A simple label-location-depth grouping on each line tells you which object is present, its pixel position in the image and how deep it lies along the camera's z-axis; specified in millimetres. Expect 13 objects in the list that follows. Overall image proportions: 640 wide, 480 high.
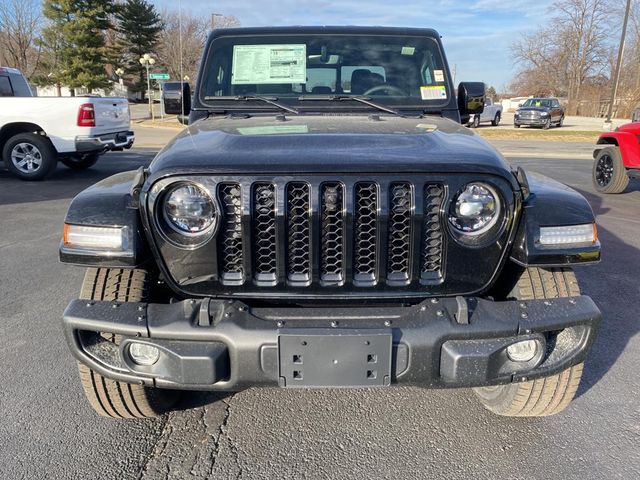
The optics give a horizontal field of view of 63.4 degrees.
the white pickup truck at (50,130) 9148
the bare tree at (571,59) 48375
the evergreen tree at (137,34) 53031
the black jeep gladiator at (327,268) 1963
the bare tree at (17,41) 35594
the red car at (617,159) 7926
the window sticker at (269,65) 3348
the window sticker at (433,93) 3398
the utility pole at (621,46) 24781
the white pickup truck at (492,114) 28875
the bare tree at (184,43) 51156
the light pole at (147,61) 26872
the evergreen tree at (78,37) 40562
